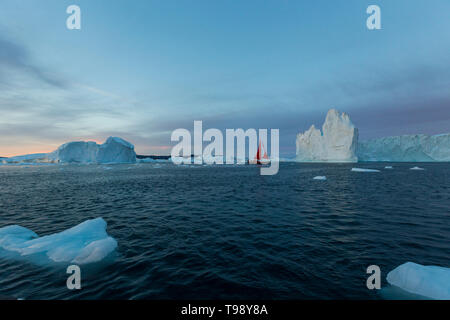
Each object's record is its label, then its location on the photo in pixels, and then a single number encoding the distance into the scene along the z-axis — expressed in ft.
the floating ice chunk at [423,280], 16.22
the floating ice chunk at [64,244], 23.30
